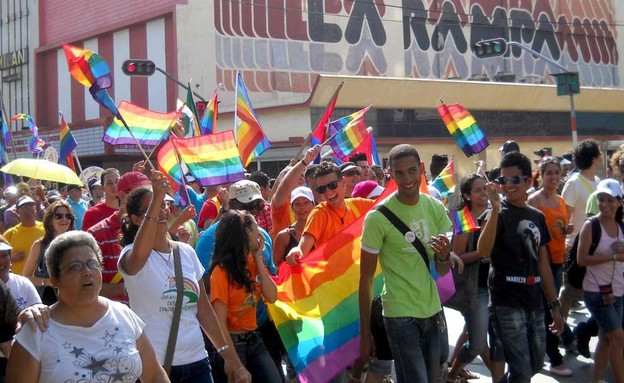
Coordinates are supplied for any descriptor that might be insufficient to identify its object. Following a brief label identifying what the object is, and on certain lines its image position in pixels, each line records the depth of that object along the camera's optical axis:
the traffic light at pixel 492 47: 20.62
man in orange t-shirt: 6.53
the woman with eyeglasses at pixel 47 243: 6.75
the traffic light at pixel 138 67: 14.20
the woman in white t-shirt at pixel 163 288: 4.63
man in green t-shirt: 5.23
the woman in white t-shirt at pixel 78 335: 3.59
